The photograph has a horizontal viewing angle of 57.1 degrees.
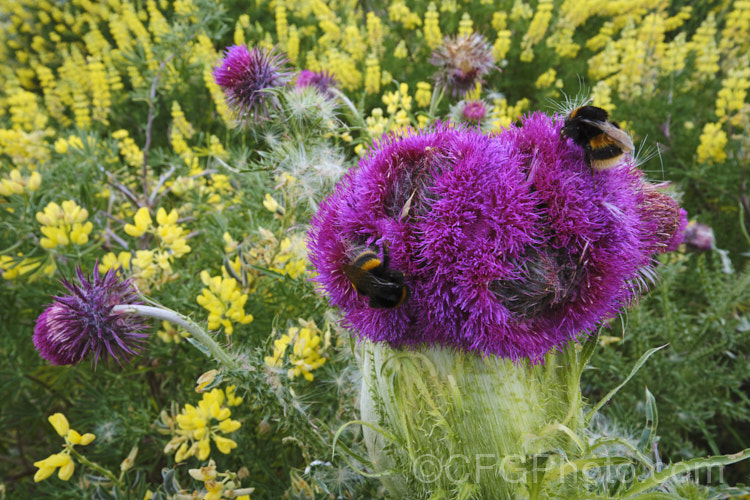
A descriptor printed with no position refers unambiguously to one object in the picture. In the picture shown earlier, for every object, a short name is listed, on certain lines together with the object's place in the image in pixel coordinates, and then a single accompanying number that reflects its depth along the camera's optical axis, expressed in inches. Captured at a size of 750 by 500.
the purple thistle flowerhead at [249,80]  12.0
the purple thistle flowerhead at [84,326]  9.1
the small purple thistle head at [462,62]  13.7
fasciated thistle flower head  8.1
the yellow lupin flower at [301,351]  10.5
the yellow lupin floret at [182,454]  10.7
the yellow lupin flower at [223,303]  11.6
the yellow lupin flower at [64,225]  12.4
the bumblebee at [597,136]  7.9
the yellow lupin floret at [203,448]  10.6
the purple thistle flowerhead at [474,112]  13.7
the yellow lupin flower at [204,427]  10.7
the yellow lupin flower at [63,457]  10.4
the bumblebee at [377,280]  8.1
